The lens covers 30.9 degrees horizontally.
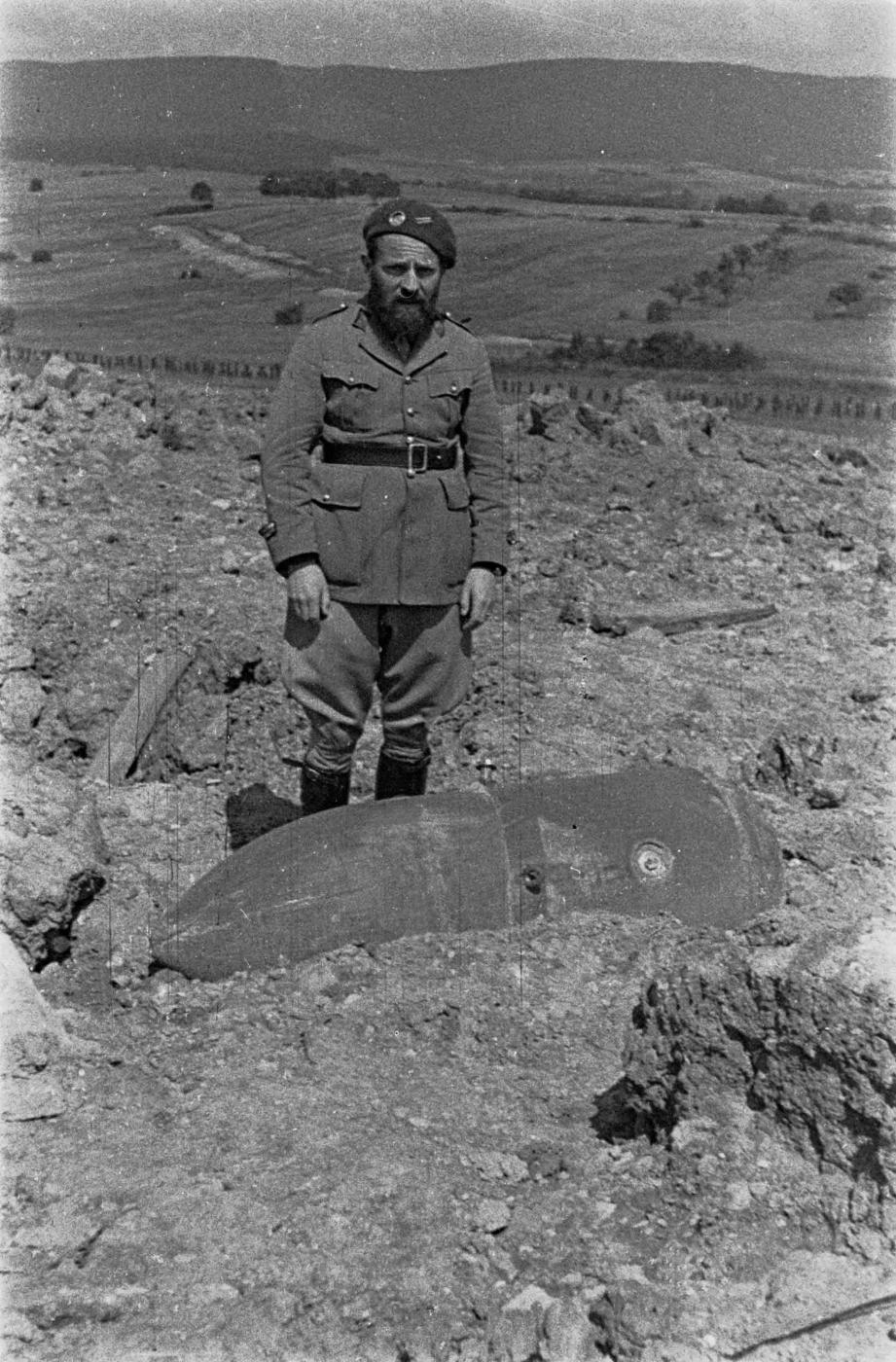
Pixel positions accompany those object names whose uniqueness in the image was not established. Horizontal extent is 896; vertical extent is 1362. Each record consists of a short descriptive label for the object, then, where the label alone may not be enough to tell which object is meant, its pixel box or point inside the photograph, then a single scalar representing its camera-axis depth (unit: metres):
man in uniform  4.38
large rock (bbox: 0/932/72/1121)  3.60
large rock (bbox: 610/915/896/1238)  2.91
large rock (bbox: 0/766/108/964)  4.42
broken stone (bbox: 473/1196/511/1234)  3.11
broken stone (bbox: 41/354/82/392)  10.59
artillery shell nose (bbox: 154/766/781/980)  4.36
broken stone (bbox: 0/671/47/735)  5.85
